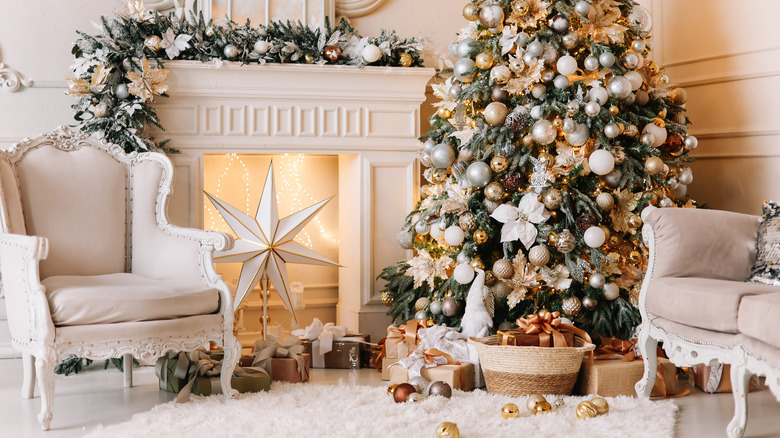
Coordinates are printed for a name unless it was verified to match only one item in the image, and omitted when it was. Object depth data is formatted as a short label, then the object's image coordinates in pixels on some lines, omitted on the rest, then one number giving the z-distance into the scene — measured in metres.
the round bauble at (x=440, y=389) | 2.98
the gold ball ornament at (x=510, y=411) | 2.74
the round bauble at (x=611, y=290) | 3.49
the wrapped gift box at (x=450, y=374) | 3.19
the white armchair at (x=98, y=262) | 2.76
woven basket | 3.07
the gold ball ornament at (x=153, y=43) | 3.79
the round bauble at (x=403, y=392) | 2.93
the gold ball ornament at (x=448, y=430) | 2.43
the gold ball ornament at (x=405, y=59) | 4.14
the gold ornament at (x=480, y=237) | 3.56
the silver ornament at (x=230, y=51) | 3.92
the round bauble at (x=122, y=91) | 3.73
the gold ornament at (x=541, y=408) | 2.79
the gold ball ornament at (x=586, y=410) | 2.70
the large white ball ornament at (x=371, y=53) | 4.05
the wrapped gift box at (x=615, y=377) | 3.12
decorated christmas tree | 3.50
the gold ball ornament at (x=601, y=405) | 2.77
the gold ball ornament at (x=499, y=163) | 3.56
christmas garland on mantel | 3.71
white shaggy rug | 2.59
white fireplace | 4.00
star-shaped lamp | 3.63
